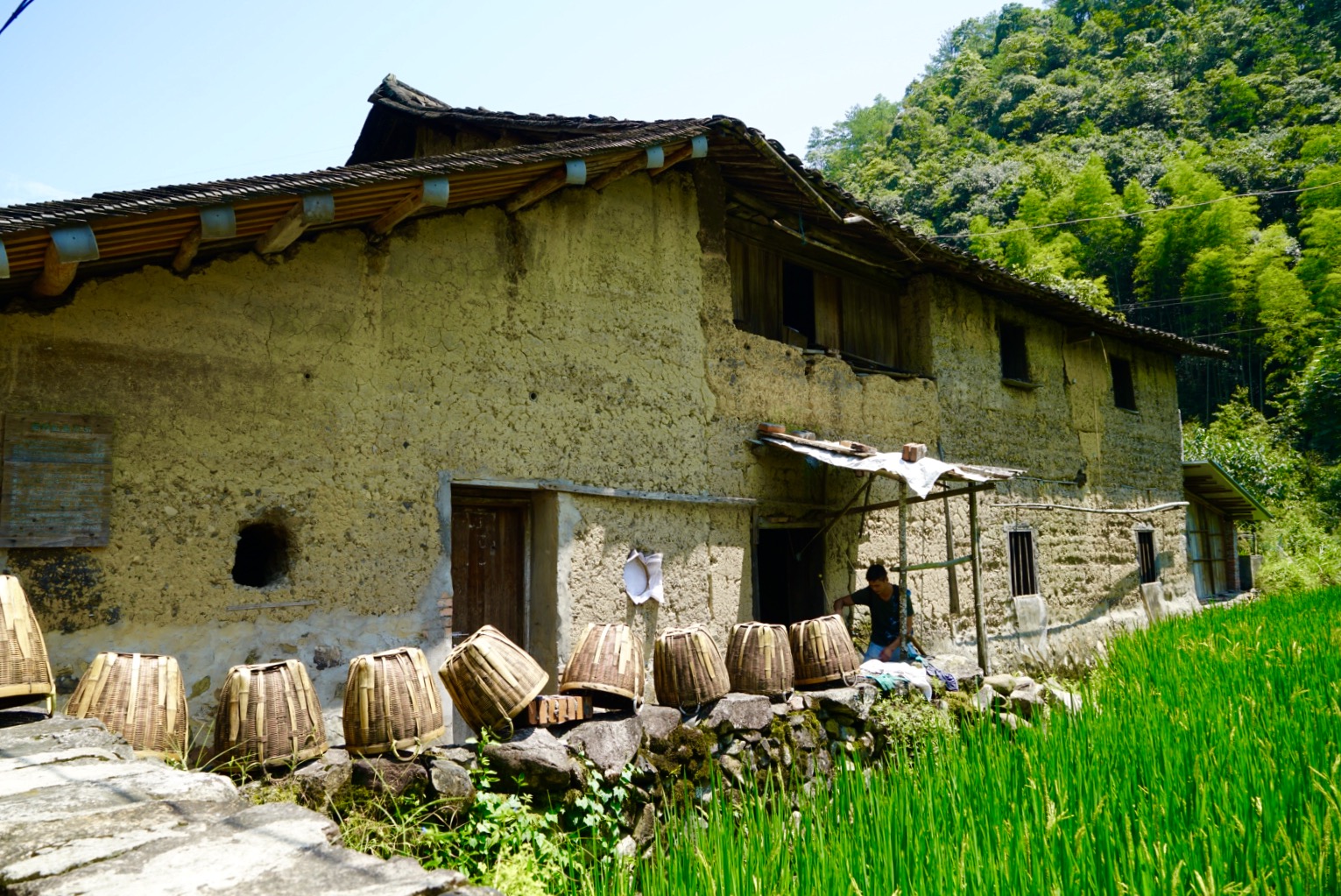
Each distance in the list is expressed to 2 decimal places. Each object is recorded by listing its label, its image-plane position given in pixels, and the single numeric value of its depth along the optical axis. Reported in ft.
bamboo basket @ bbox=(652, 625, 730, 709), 16.02
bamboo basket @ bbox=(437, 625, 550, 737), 13.47
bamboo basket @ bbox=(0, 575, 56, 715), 10.93
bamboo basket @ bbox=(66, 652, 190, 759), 11.59
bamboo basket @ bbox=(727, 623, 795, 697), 17.25
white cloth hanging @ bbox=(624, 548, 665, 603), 21.45
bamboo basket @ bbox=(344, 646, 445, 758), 12.55
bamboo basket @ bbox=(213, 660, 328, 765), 11.89
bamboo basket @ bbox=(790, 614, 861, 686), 18.37
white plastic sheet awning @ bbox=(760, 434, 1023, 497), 21.45
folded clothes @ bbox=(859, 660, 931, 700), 19.26
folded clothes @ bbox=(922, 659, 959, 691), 20.53
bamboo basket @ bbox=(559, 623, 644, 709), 14.75
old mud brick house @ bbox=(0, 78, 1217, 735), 14.58
